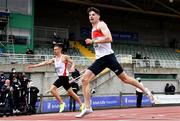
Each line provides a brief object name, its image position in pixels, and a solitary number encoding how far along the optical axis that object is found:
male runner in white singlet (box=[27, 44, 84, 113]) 13.31
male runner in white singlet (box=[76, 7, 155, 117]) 10.10
